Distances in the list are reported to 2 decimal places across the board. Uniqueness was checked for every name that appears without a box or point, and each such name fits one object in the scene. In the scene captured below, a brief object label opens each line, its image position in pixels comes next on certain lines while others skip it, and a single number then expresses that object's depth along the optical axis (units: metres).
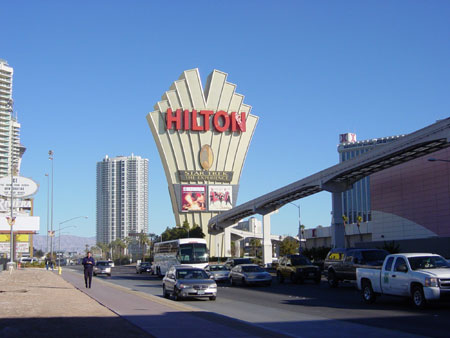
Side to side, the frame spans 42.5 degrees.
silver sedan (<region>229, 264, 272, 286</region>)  34.38
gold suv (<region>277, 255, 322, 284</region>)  35.69
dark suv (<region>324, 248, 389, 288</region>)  26.56
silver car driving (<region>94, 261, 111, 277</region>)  56.49
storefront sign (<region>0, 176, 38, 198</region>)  51.22
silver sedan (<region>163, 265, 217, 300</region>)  22.98
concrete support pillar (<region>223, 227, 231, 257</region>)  100.62
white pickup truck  17.59
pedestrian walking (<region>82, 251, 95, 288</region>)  29.39
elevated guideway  41.53
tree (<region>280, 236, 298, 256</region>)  101.91
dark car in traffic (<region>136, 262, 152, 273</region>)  65.62
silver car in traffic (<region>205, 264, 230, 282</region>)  40.78
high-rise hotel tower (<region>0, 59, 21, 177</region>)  195.62
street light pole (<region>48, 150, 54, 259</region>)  72.61
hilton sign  109.38
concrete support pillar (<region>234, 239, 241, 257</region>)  143.81
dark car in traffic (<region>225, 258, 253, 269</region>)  44.00
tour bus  46.48
